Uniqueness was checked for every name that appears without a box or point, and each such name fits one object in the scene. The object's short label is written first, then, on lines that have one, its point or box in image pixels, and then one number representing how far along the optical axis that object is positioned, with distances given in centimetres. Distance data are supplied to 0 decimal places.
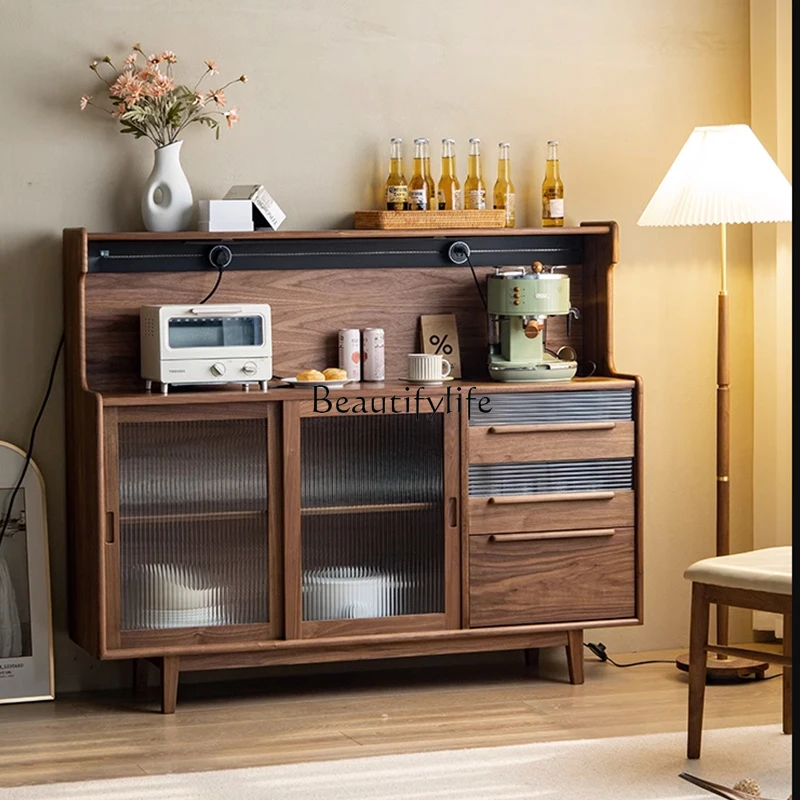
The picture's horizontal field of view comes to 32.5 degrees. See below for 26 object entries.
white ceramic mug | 387
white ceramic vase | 379
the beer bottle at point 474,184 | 405
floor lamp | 390
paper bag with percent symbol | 411
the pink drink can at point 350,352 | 399
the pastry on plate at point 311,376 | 378
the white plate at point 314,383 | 374
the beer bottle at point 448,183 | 404
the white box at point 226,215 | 379
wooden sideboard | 364
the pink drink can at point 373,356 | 400
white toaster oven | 366
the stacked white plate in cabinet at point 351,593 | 376
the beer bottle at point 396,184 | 396
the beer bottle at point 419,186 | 399
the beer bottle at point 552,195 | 411
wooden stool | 301
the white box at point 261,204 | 383
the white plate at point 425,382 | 388
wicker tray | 392
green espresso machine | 389
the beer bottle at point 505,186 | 409
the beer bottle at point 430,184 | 404
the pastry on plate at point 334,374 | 381
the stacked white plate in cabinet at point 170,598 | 363
